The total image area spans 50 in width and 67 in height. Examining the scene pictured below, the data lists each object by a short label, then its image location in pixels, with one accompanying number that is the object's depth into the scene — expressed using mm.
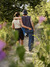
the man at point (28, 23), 4594
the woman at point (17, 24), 4633
